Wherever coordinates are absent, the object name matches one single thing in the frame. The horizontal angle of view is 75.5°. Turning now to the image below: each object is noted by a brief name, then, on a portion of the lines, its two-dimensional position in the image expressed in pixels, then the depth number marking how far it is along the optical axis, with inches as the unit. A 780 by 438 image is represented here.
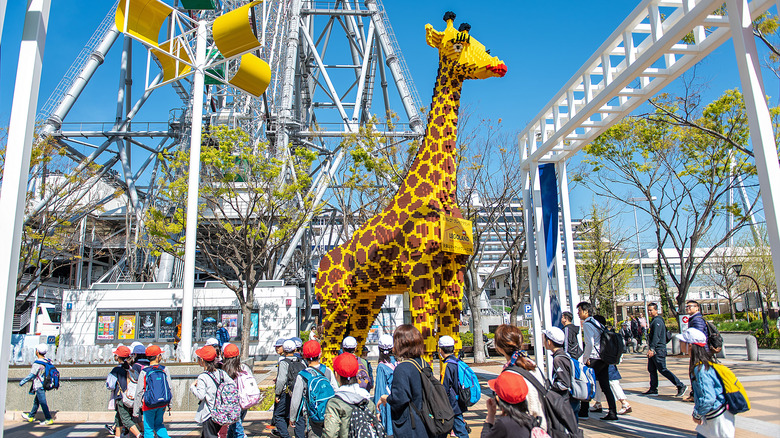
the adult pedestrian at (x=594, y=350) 312.2
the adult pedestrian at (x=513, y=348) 165.3
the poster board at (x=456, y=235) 293.7
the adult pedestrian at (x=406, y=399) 169.0
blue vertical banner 337.7
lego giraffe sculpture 294.2
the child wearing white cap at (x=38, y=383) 370.6
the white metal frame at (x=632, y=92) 172.1
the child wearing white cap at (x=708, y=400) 175.8
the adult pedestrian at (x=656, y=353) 394.6
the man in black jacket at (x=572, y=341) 280.2
